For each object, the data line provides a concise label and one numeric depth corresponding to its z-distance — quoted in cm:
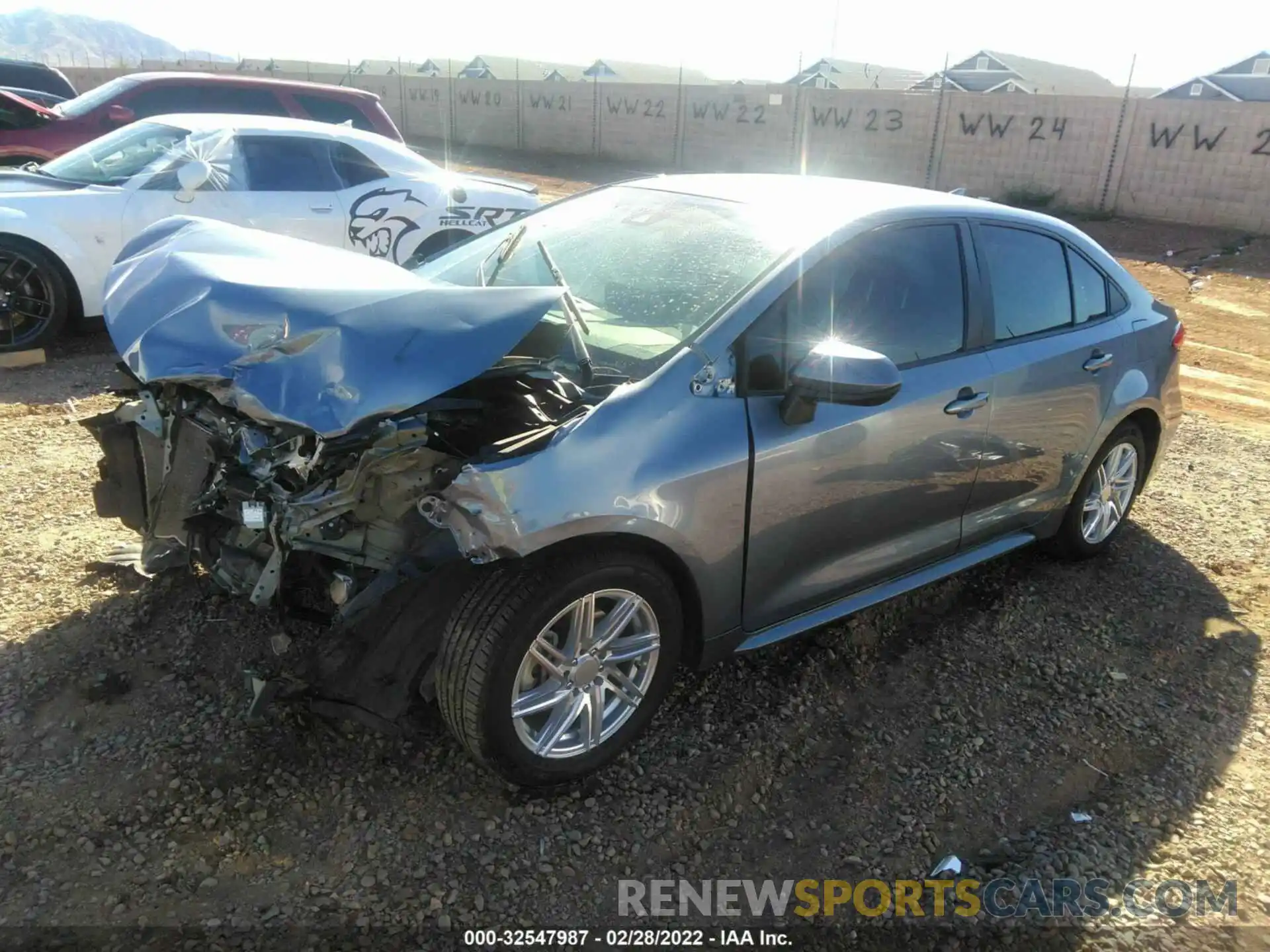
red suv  927
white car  645
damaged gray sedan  263
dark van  1608
